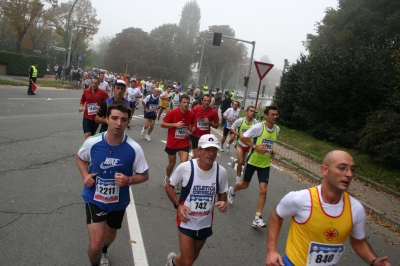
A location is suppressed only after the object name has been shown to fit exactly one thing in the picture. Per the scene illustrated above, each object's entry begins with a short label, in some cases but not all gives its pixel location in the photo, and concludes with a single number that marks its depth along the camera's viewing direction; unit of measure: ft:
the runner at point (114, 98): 23.79
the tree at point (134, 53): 221.66
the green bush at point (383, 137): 36.50
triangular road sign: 43.27
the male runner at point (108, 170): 11.35
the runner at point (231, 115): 39.37
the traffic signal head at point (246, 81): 81.87
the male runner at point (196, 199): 11.62
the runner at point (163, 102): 56.59
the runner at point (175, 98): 59.60
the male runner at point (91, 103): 26.68
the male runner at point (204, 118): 26.84
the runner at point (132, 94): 44.32
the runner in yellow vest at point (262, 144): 19.97
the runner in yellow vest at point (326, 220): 8.75
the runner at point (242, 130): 26.50
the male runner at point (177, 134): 22.75
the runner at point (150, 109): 40.70
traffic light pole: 83.27
